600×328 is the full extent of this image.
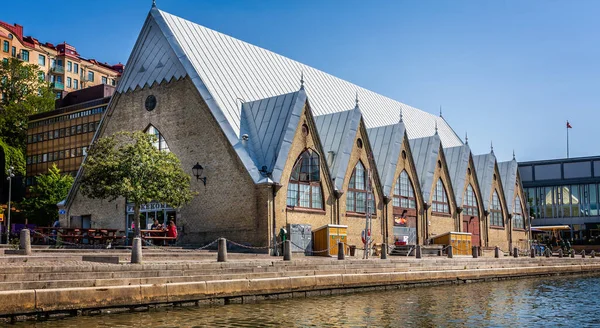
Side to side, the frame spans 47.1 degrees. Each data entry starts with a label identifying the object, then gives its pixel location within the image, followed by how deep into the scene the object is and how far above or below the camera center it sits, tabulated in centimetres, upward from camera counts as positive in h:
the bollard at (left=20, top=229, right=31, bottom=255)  2548 -34
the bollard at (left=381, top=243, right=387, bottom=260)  3412 -115
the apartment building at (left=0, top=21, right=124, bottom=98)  10038 +2721
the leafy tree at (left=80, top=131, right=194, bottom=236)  3419 +294
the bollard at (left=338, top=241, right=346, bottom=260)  3152 -106
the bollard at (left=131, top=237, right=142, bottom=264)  2292 -68
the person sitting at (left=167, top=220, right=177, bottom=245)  3611 +7
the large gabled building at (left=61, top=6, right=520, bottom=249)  3875 +523
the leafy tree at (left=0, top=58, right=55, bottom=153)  8769 +1839
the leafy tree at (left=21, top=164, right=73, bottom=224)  6912 +338
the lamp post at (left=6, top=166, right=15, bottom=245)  5253 +392
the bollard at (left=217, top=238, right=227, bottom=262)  2569 -79
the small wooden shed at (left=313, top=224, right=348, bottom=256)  3784 -48
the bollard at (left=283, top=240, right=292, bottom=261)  2850 -95
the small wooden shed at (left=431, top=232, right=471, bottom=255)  5156 -97
